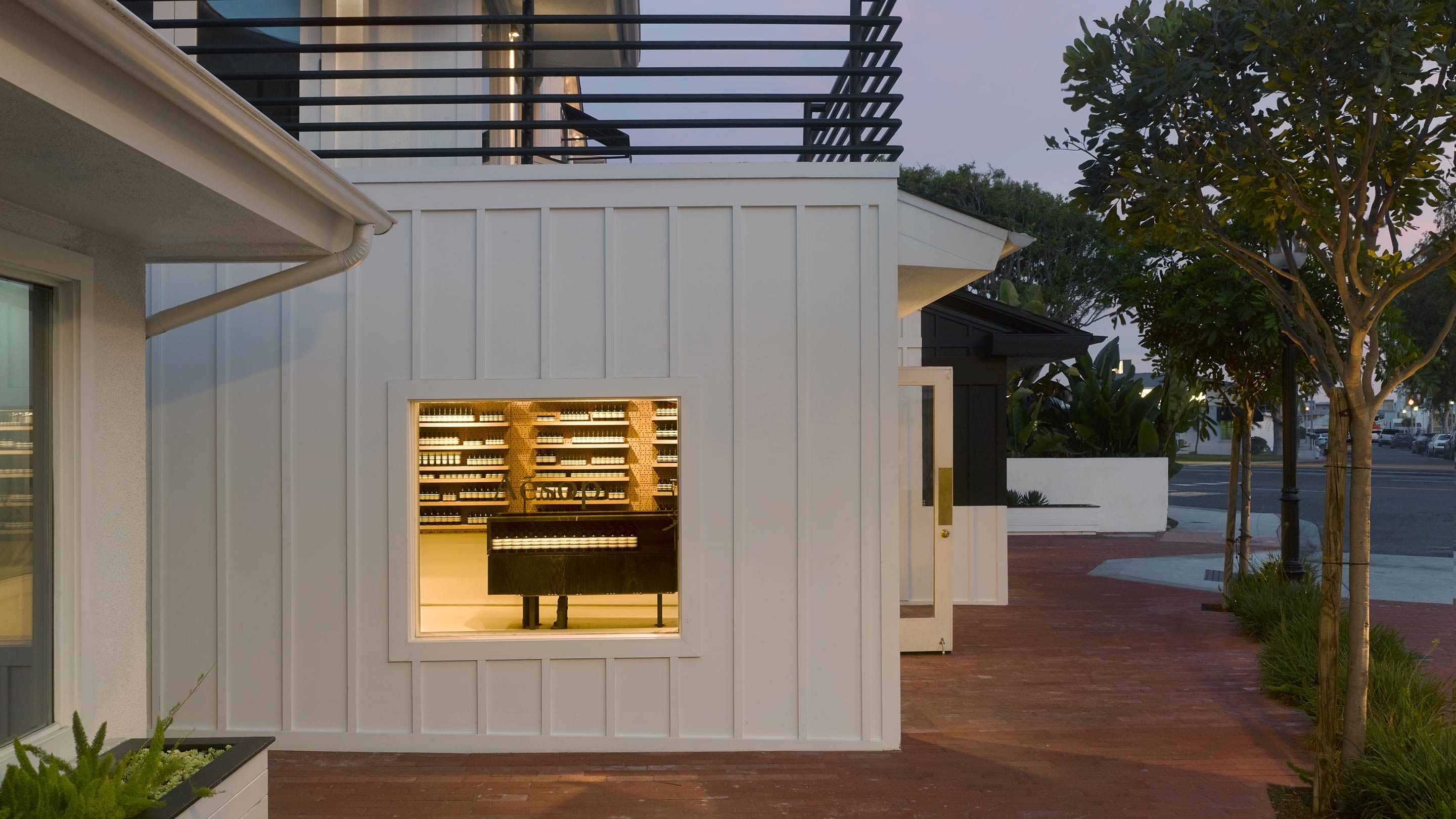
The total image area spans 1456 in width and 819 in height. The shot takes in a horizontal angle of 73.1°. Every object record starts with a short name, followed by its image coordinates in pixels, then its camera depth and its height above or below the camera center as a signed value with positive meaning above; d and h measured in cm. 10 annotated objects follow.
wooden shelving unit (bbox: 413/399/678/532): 653 -24
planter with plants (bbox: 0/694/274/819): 315 -129
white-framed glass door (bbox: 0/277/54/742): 383 -36
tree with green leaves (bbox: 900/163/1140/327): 3309 +614
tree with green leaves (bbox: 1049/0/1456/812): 452 +139
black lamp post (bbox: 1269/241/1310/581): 936 -71
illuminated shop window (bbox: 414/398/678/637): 602 -78
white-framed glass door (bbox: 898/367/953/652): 839 -85
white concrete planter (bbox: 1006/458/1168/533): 1831 -125
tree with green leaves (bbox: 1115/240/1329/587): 899 +83
